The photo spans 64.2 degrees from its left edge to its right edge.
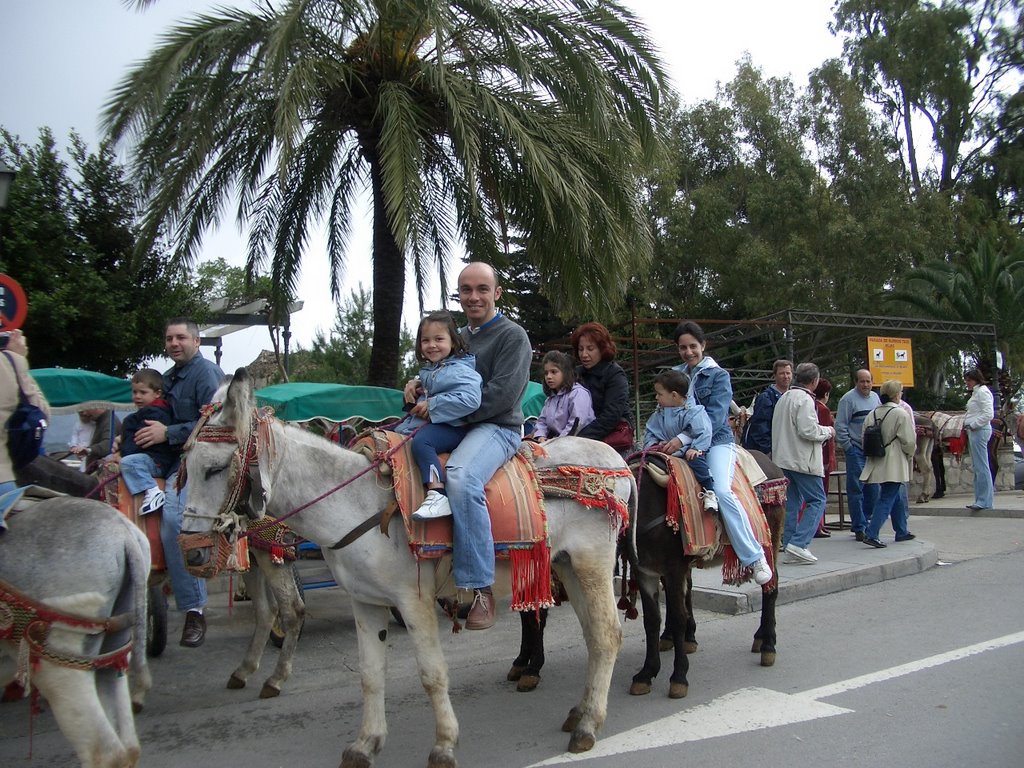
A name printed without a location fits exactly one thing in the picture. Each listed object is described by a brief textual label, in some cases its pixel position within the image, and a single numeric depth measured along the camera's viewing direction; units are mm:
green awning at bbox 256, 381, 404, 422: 7559
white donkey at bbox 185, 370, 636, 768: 3854
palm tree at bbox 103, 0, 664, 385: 8914
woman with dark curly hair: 5551
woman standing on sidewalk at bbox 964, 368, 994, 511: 12328
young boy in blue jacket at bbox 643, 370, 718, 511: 5570
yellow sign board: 16031
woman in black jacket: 5902
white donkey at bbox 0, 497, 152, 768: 3314
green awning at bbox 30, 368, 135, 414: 8188
